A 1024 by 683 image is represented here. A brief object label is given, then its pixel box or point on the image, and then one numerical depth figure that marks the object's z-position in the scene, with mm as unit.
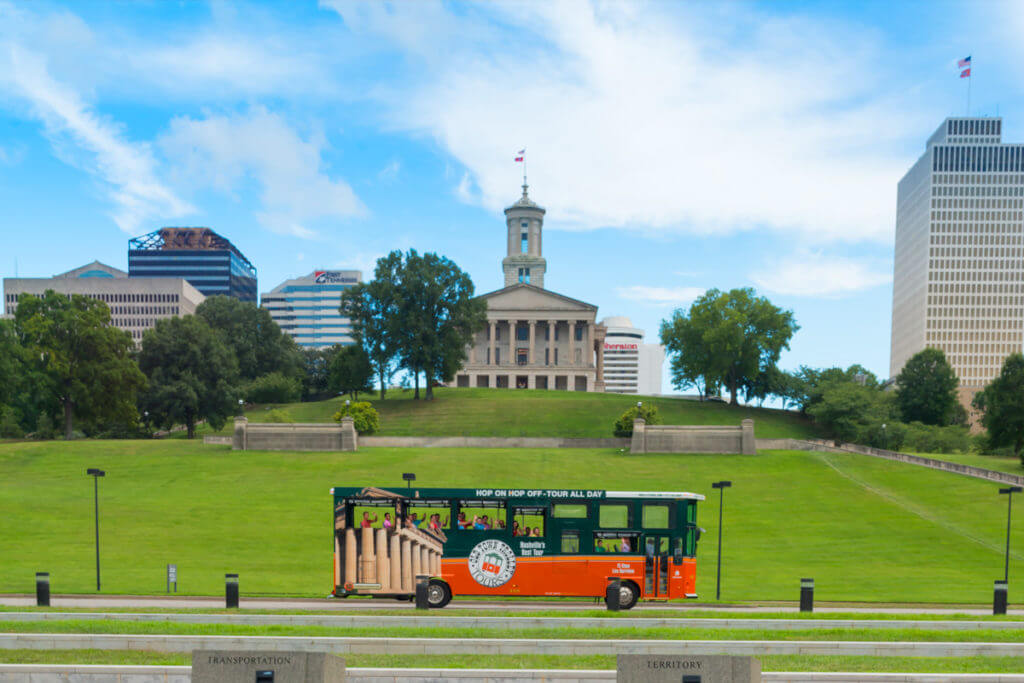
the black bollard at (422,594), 22688
